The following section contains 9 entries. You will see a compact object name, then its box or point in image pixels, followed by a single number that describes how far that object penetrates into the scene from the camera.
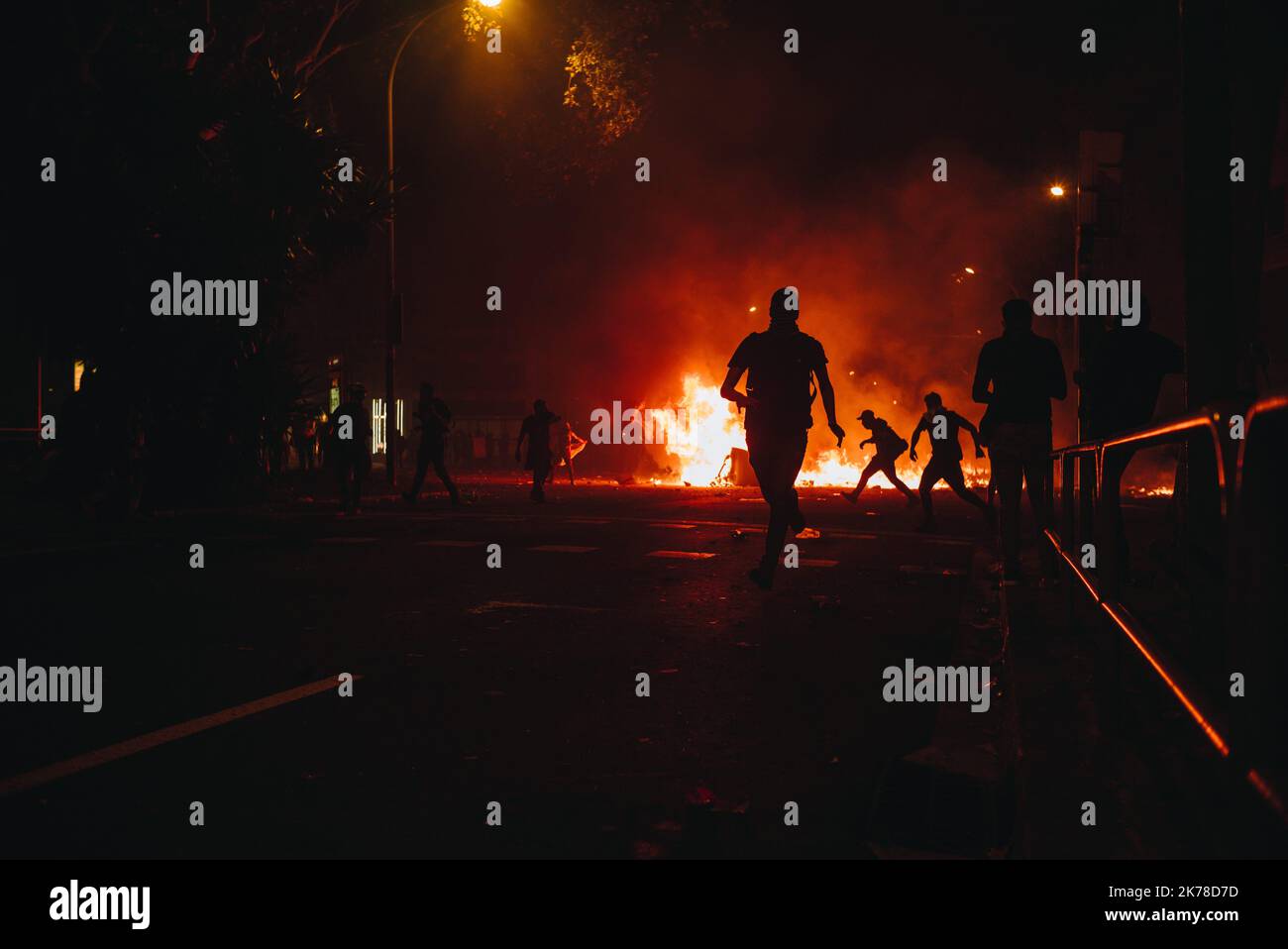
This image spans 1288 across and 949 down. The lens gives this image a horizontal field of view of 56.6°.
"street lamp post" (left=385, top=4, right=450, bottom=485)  22.38
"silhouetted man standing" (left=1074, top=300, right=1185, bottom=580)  8.16
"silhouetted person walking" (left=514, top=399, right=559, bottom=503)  20.03
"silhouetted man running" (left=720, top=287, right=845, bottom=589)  8.41
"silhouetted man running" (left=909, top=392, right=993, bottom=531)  14.11
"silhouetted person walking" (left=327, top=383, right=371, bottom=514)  16.28
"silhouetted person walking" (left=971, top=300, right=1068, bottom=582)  8.63
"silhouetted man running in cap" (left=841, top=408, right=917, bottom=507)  17.75
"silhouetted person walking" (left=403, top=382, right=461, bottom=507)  17.69
